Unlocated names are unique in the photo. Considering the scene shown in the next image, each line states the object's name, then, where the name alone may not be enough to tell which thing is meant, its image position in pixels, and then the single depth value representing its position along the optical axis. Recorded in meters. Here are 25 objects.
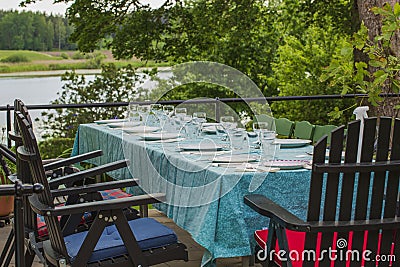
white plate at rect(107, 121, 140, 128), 4.62
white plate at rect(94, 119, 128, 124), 5.04
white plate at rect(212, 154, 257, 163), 3.22
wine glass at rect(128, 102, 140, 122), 4.62
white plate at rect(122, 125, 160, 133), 4.34
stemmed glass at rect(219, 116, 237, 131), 3.67
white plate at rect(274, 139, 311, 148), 3.82
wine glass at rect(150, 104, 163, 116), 4.44
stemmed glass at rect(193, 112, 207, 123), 3.95
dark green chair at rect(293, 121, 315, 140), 4.46
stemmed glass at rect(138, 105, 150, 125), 4.55
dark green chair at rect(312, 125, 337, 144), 4.33
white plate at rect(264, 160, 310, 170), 3.12
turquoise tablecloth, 2.93
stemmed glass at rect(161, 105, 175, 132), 4.16
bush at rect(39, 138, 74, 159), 11.16
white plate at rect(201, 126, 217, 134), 4.20
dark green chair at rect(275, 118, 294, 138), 4.71
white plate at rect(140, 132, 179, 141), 4.01
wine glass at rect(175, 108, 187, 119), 4.09
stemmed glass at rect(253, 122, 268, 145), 3.55
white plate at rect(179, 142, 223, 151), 3.58
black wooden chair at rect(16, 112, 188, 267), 2.70
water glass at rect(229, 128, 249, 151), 3.52
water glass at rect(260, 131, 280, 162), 3.51
